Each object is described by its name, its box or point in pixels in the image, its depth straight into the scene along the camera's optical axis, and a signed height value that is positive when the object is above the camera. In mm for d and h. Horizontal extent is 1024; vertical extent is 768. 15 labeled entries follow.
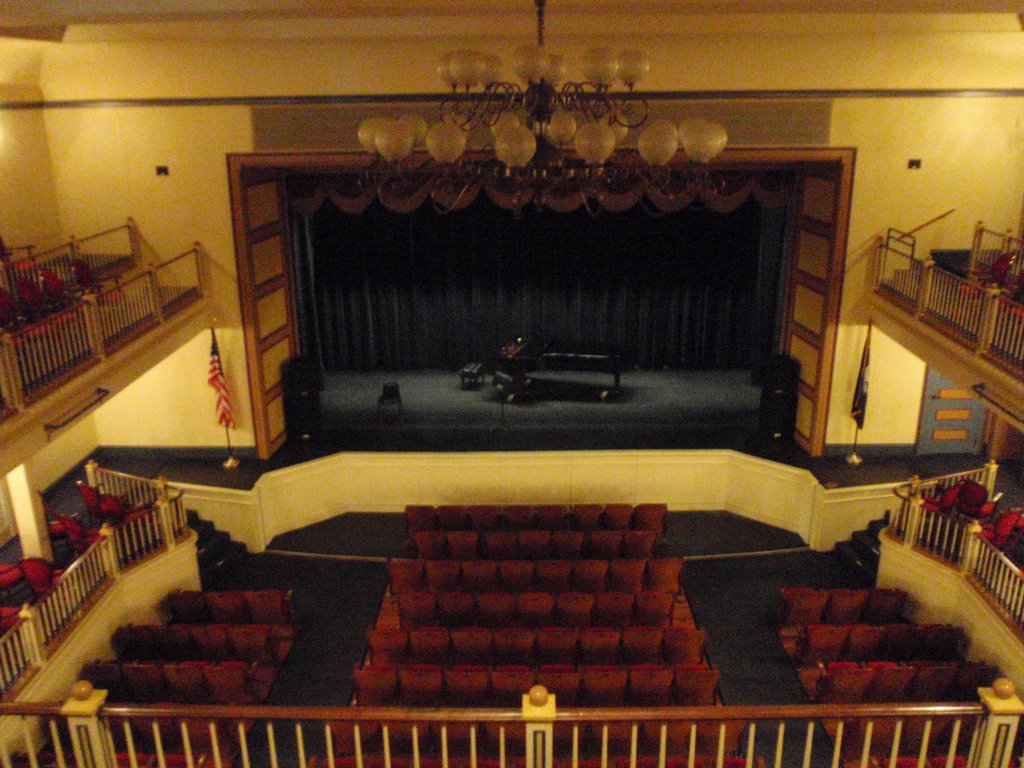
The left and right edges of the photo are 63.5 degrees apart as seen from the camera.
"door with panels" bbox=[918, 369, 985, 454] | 11789 -3826
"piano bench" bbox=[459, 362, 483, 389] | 14391 -3833
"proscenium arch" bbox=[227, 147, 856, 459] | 10906 -1626
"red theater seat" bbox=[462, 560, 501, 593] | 9648 -4821
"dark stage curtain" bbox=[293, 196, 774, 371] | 14539 -2396
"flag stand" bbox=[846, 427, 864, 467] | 11734 -4318
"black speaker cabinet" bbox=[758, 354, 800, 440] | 12375 -3669
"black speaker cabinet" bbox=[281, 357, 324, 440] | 12461 -3599
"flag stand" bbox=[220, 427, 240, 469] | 11836 -4302
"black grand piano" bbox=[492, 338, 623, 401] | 13492 -3405
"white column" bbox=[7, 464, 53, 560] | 8578 -3700
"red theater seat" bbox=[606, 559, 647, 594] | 9727 -4867
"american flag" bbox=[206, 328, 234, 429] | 11406 -3160
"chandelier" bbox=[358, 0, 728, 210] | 5414 +79
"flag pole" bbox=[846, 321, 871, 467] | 11406 -3336
